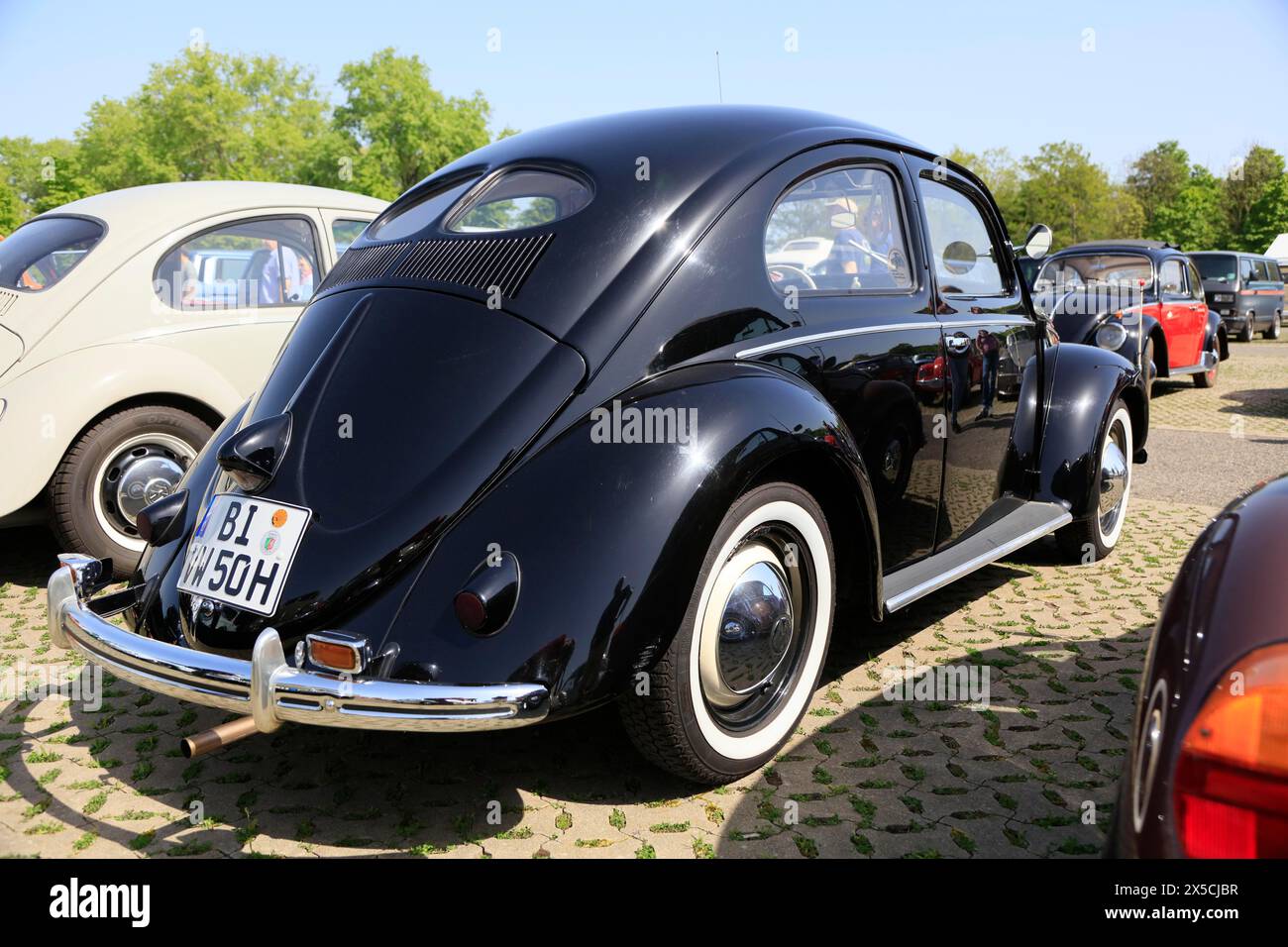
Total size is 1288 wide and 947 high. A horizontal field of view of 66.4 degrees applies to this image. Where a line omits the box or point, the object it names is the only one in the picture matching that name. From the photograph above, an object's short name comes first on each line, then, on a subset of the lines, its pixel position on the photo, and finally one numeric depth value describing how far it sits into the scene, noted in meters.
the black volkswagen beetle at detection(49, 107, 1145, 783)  2.35
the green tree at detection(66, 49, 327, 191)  50.22
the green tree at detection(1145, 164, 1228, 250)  55.03
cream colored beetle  4.65
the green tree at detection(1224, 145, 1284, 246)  54.34
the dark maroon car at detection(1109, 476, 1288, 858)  1.24
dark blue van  19.78
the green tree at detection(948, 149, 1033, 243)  54.82
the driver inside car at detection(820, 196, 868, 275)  3.47
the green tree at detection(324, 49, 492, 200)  52.06
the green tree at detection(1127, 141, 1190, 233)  61.19
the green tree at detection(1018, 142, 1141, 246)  47.16
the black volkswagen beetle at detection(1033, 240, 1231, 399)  10.65
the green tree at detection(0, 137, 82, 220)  72.00
